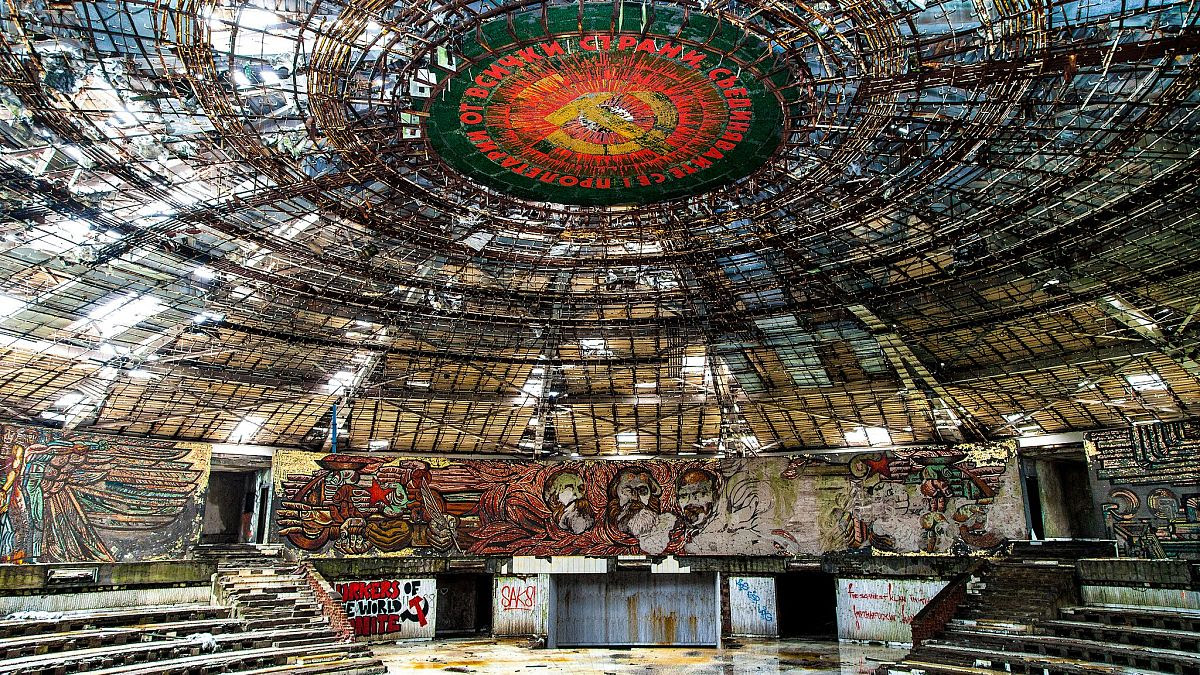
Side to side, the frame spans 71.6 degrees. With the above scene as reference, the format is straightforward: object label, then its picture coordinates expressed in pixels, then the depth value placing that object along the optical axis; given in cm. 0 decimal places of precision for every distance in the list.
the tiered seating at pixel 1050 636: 2092
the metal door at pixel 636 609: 3769
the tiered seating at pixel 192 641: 2019
